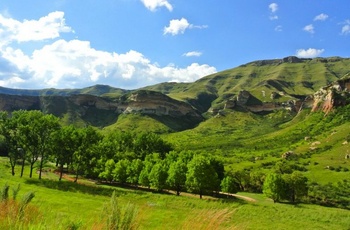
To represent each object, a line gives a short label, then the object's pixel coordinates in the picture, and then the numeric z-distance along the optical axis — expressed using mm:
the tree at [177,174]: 71812
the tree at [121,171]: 79688
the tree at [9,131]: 66812
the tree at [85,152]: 75750
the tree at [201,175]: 68750
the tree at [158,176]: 72125
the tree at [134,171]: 79625
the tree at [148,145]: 114375
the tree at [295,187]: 76625
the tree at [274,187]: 72481
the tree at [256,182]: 88488
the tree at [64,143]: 72312
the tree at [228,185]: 72938
